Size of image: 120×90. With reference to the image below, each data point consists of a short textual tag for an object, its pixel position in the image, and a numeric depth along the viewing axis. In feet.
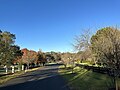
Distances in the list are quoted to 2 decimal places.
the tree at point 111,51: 19.53
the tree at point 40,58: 143.58
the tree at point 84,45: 97.29
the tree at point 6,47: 57.36
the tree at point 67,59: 95.97
